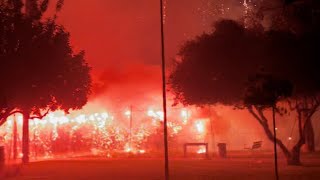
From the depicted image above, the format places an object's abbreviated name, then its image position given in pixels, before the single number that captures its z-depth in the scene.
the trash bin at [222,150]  33.03
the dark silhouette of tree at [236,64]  26.89
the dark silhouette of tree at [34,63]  23.83
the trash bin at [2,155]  27.94
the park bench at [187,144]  34.02
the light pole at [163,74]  18.26
